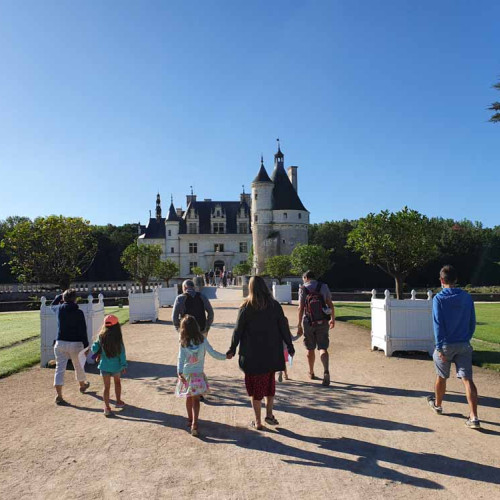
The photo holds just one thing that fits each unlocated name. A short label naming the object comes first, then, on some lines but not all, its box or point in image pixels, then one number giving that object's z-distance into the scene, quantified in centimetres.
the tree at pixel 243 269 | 5603
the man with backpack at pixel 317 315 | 775
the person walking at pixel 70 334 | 725
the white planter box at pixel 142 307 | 1838
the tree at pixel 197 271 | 5990
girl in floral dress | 560
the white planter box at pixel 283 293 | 2772
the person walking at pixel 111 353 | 654
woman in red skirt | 556
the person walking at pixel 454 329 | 554
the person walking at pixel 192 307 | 732
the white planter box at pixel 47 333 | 978
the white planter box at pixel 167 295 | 2659
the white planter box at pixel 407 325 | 1006
